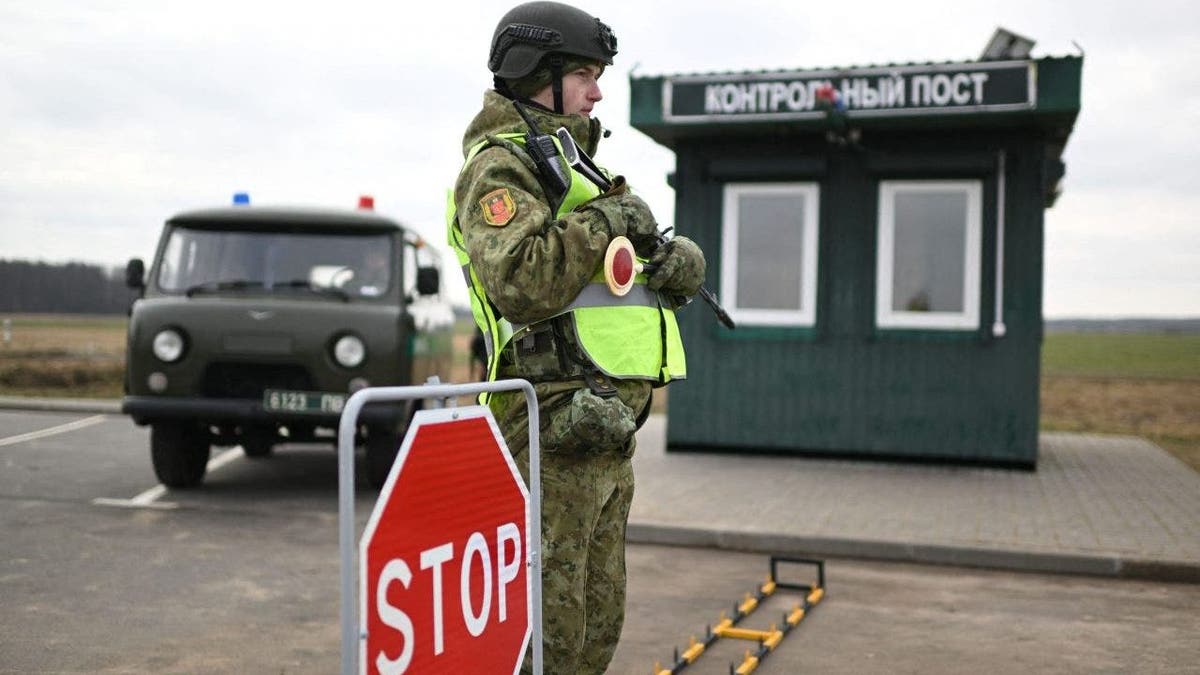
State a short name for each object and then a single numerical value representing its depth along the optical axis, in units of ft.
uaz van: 28.50
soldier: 10.05
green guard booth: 34.30
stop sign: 7.64
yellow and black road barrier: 15.85
